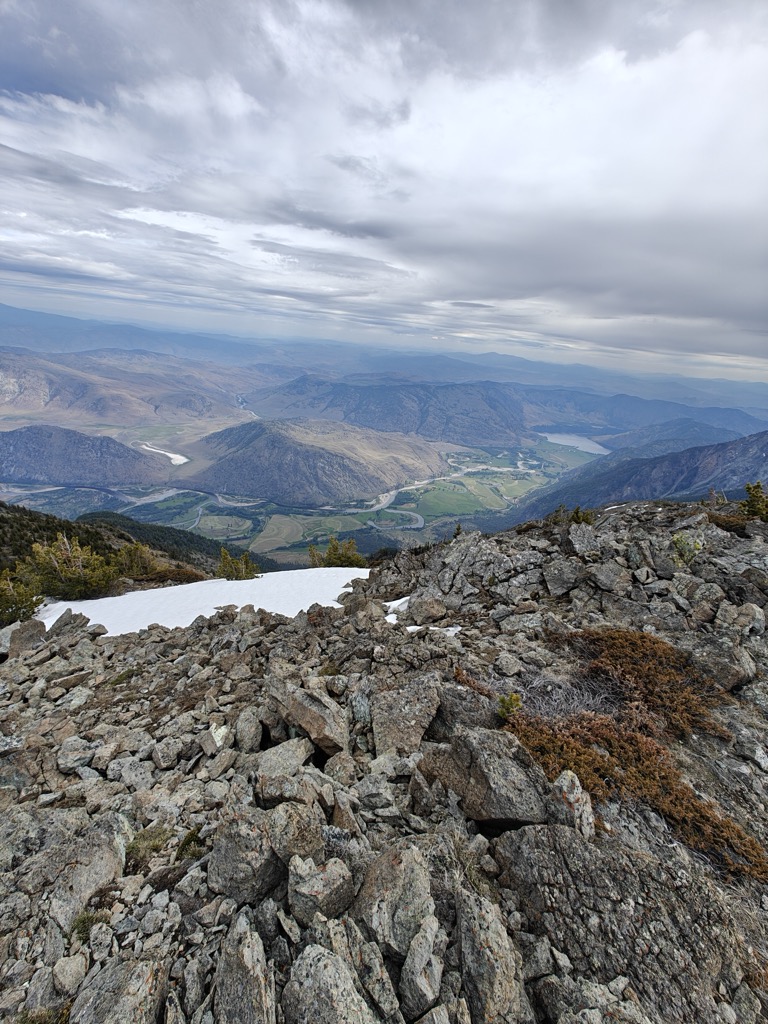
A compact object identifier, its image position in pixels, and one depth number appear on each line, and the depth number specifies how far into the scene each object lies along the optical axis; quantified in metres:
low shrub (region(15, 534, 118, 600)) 38.50
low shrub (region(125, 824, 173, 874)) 7.65
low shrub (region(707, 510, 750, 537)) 21.14
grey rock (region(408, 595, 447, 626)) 19.59
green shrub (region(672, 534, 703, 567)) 19.81
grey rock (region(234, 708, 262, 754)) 11.23
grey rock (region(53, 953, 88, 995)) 5.65
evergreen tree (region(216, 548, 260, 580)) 55.08
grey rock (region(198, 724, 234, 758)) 11.23
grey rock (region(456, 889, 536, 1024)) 5.25
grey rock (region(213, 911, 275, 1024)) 5.05
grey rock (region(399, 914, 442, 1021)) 5.18
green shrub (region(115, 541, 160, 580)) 55.72
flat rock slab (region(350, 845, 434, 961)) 5.86
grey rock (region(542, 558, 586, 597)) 20.70
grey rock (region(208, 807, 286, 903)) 6.53
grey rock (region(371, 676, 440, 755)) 10.53
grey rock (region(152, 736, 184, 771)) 11.17
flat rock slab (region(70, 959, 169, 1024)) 5.15
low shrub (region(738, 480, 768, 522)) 22.13
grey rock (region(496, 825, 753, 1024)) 5.64
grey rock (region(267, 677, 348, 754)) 10.55
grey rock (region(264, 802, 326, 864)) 6.76
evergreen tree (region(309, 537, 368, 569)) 50.87
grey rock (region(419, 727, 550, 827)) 8.08
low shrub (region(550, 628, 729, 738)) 11.19
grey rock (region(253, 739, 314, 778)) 9.77
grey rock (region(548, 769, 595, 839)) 7.79
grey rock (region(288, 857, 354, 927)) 6.08
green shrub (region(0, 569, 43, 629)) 31.97
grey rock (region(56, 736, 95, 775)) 11.51
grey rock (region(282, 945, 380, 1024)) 4.91
